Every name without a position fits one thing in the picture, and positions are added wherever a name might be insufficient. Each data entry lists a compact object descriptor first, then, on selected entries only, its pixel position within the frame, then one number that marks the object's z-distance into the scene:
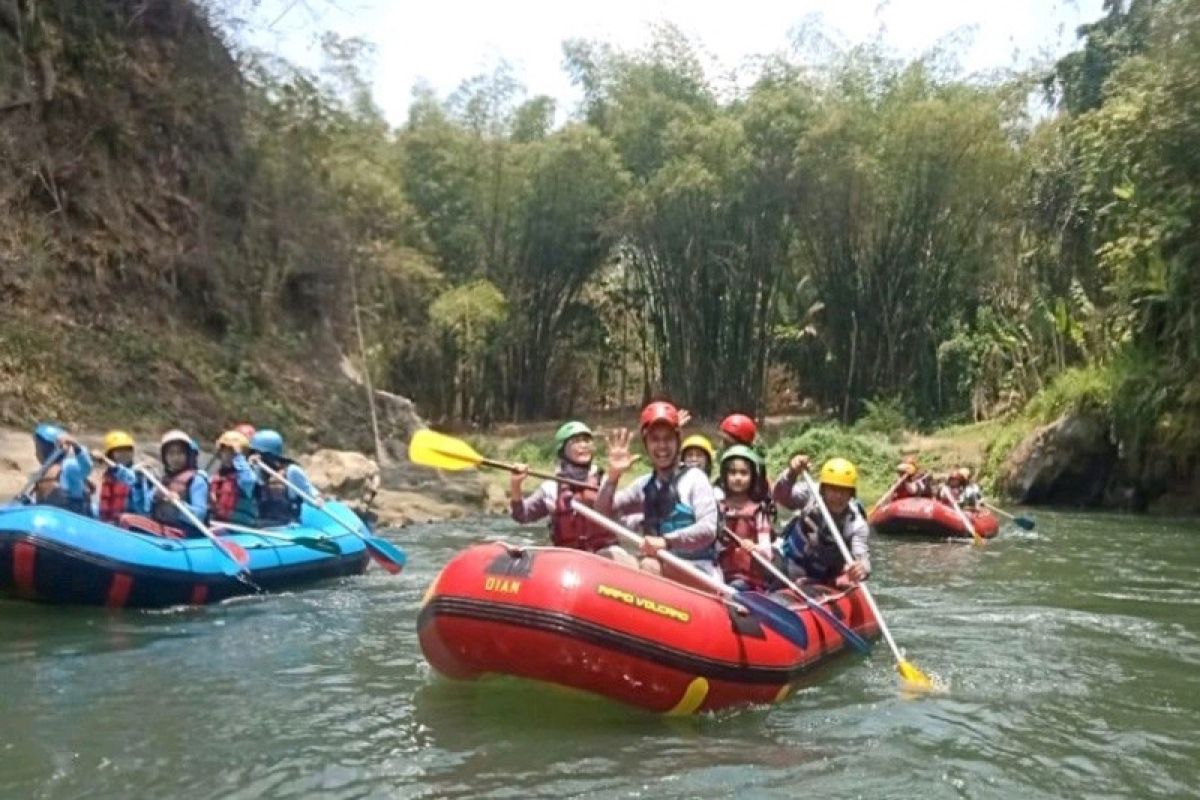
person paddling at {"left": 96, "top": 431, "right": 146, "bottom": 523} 8.24
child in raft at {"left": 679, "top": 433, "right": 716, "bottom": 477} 6.47
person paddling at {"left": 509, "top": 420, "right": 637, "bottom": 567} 6.29
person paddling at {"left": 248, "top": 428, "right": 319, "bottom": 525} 9.47
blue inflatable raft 7.37
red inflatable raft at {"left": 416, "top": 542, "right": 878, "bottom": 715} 4.97
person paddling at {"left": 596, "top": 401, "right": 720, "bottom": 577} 5.67
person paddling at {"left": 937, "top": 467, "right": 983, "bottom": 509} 13.98
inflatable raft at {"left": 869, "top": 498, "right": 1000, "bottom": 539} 12.88
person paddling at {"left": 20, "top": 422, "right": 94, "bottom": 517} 8.02
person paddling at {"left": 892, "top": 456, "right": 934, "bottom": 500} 13.88
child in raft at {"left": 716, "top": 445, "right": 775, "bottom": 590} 6.43
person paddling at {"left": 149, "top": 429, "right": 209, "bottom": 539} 8.34
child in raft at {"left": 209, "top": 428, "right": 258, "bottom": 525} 9.10
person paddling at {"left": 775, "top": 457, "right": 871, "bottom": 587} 6.65
